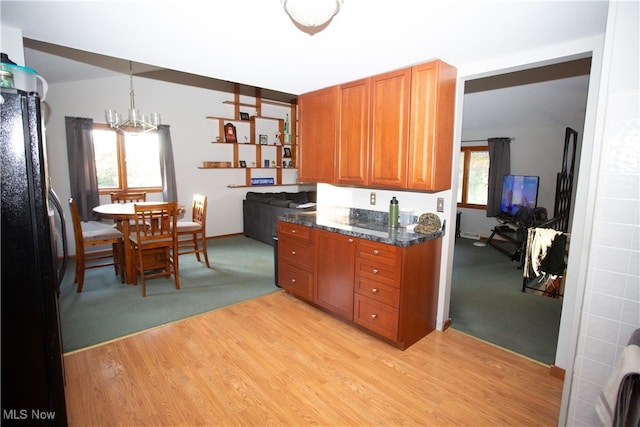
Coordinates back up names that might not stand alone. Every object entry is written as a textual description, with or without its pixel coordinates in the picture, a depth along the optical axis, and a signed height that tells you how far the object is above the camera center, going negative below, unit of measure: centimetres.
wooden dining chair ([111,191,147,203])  471 -38
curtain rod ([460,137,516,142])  646 +73
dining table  367 -54
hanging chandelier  378 +62
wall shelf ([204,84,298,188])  636 +72
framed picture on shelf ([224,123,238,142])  626 +76
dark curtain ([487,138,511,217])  610 +17
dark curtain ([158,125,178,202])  546 +11
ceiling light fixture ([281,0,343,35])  143 +72
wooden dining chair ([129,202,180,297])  360 -78
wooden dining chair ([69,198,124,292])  365 -83
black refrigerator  142 -47
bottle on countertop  297 -34
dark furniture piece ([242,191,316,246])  546 -64
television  583 -27
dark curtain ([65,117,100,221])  473 +8
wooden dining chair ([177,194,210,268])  457 -73
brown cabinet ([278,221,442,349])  250 -88
